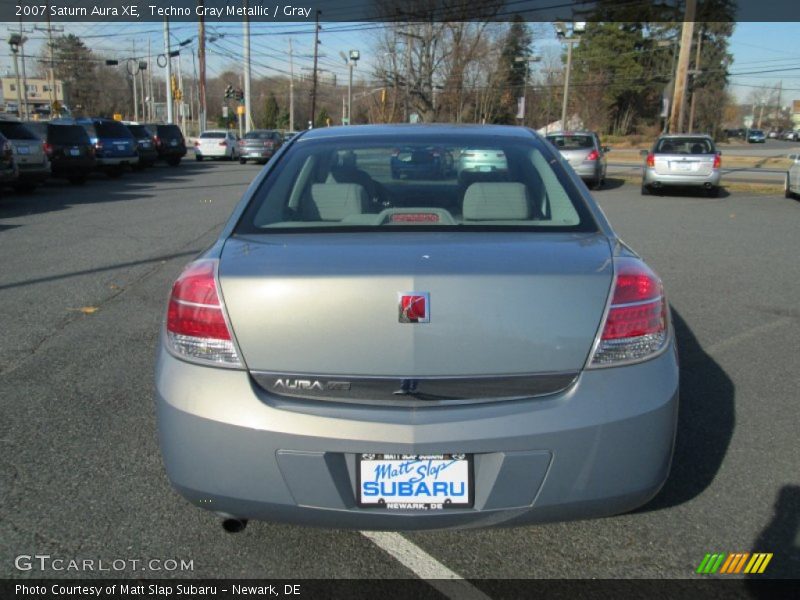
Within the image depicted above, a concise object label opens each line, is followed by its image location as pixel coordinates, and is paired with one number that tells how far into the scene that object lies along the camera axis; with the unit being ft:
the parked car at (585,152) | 66.28
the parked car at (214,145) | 117.80
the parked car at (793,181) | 55.88
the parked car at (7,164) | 47.26
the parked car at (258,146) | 111.55
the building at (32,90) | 331.92
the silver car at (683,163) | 59.72
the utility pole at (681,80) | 74.28
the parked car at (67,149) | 62.80
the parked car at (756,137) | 281.54
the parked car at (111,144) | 74.18
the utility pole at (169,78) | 142.60
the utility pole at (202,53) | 141.73
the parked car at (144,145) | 86.38
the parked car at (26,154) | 52.75
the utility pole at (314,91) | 174.02
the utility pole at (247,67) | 142.20
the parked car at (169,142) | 98.58
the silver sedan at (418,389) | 7.29
